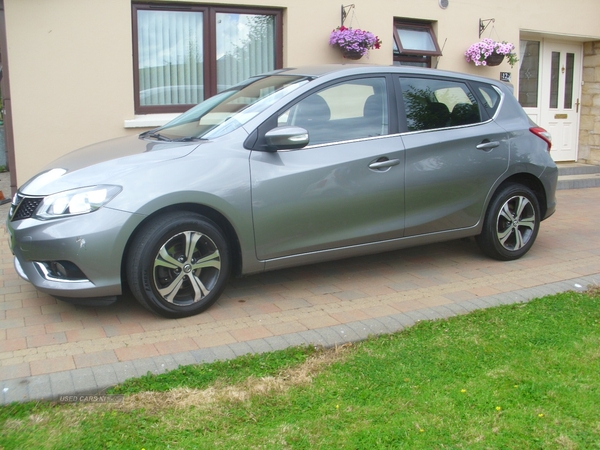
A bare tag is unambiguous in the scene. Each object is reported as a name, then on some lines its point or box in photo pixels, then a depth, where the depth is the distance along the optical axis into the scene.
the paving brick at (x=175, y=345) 4.13
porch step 11.35
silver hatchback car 4.39
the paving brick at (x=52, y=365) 3.81
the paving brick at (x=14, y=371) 3.72
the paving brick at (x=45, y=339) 4.22
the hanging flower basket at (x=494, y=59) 11.12
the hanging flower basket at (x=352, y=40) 9.59
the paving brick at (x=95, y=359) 3.91
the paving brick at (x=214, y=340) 4.25
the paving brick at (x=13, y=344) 4.15
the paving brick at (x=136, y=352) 4.03
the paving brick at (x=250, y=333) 4.38
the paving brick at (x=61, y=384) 3.51
